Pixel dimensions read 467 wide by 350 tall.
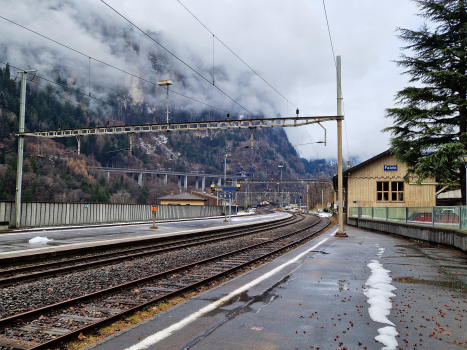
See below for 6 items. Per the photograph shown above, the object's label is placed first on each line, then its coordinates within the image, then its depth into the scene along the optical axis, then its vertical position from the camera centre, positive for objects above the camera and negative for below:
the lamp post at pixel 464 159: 14.10 +1.30
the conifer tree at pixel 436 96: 21.11 +5.74
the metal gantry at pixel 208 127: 23.58 +4.23
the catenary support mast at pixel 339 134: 23.38 +3.53
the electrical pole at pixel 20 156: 23.80 +2.09
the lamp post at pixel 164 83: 23.84 +6.72
